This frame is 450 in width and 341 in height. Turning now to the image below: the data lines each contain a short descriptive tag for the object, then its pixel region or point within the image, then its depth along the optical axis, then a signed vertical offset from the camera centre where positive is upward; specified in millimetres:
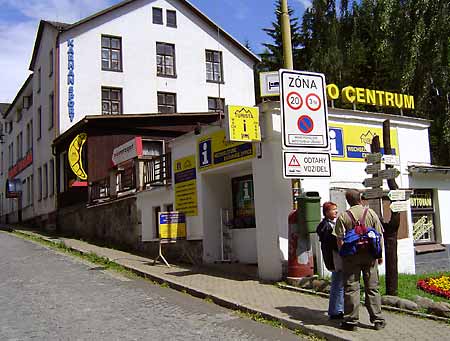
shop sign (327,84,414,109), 13305 +3027
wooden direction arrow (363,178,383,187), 9156 +585
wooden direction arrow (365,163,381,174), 9151 +810
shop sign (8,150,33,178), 36500 +4765
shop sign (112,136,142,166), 18644 +2689
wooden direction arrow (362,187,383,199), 9164 +403
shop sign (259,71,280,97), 13219 +3215
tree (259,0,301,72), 40875 +12470
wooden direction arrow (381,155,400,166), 9172 +946
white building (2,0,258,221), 28531 +8609
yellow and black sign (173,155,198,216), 14039 +1031
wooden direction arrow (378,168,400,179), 9000 +705
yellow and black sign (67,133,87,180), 23875 +3281
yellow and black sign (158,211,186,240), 13773 +24
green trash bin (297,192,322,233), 10383 +152
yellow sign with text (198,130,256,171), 12023 +1638
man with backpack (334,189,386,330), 7266 -578
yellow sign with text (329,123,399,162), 12469 +1759
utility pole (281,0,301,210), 11023 +3429
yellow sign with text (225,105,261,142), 11078 +1958
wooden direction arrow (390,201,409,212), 8922 +172
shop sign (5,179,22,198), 39406 +3068
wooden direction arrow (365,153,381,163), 9141 +981
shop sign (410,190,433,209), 14070 +426
